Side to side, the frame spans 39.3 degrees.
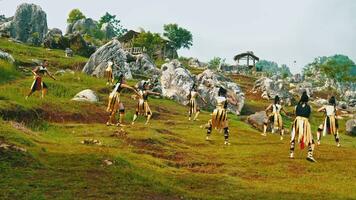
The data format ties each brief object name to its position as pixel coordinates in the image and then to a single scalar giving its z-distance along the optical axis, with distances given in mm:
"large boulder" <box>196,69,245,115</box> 67625
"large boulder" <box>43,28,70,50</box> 90625
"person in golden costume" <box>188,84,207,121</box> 45962
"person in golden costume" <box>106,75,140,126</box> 31672
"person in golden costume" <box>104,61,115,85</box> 57094
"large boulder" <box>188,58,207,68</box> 141400
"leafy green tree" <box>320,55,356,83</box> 116188
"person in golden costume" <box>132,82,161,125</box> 37962
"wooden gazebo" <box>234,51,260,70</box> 133250
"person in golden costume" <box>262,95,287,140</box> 37531
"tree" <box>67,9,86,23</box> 139762
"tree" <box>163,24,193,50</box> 152875
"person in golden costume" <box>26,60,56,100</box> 38875
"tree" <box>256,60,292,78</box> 143325
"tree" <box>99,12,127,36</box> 163000
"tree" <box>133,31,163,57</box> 105581
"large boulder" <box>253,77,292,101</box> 94188
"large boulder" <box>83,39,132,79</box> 68750
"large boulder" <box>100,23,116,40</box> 149300
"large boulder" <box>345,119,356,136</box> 59062
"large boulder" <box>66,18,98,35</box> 134312
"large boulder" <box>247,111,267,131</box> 49500
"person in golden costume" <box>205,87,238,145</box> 29781
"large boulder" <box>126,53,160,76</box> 86562
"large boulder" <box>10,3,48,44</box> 100938
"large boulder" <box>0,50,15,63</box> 55800
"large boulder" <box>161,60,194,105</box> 65562
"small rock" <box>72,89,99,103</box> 43825
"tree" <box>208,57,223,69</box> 138375
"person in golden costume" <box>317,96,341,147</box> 31641
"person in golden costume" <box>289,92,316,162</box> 24297
